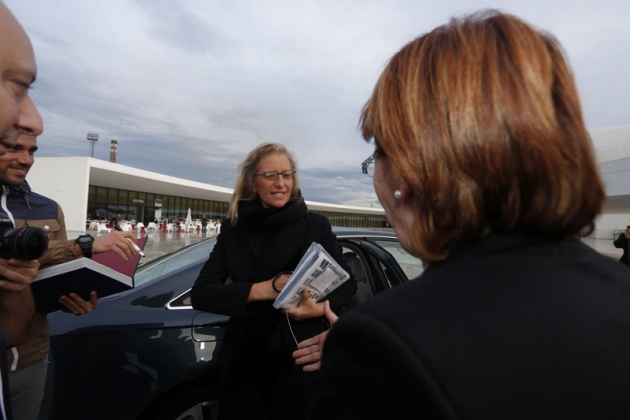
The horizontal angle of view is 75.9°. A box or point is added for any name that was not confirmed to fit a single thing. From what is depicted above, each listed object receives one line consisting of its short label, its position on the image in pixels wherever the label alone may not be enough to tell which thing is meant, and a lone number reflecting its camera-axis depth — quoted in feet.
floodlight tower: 167.17
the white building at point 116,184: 79.05
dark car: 7.16
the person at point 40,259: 5.78
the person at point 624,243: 20.05
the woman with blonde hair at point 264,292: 6.07
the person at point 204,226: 106.22
